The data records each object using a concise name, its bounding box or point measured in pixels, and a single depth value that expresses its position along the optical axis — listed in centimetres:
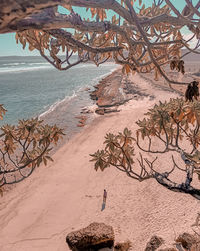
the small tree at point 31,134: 459
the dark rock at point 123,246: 800
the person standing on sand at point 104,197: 1082
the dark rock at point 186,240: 695
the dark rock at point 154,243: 731
